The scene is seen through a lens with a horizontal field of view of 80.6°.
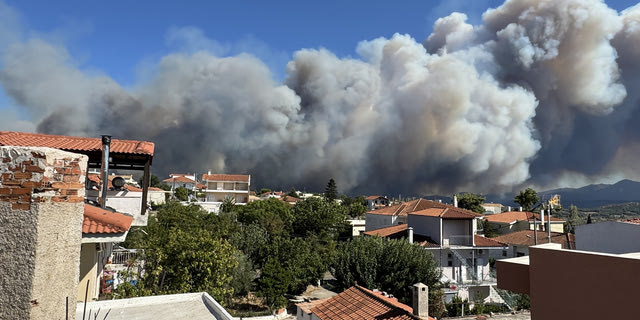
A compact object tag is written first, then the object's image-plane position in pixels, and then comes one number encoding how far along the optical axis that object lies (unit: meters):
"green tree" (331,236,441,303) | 27.14
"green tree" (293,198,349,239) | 54.91
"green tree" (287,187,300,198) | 122.43
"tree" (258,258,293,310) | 26.73
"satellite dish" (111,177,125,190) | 10.45
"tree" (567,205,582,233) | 76.82
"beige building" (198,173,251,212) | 81.94
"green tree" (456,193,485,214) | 72.75
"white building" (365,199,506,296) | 34.00
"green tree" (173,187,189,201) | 82.92
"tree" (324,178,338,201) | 118.22
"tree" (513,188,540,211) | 67.88
